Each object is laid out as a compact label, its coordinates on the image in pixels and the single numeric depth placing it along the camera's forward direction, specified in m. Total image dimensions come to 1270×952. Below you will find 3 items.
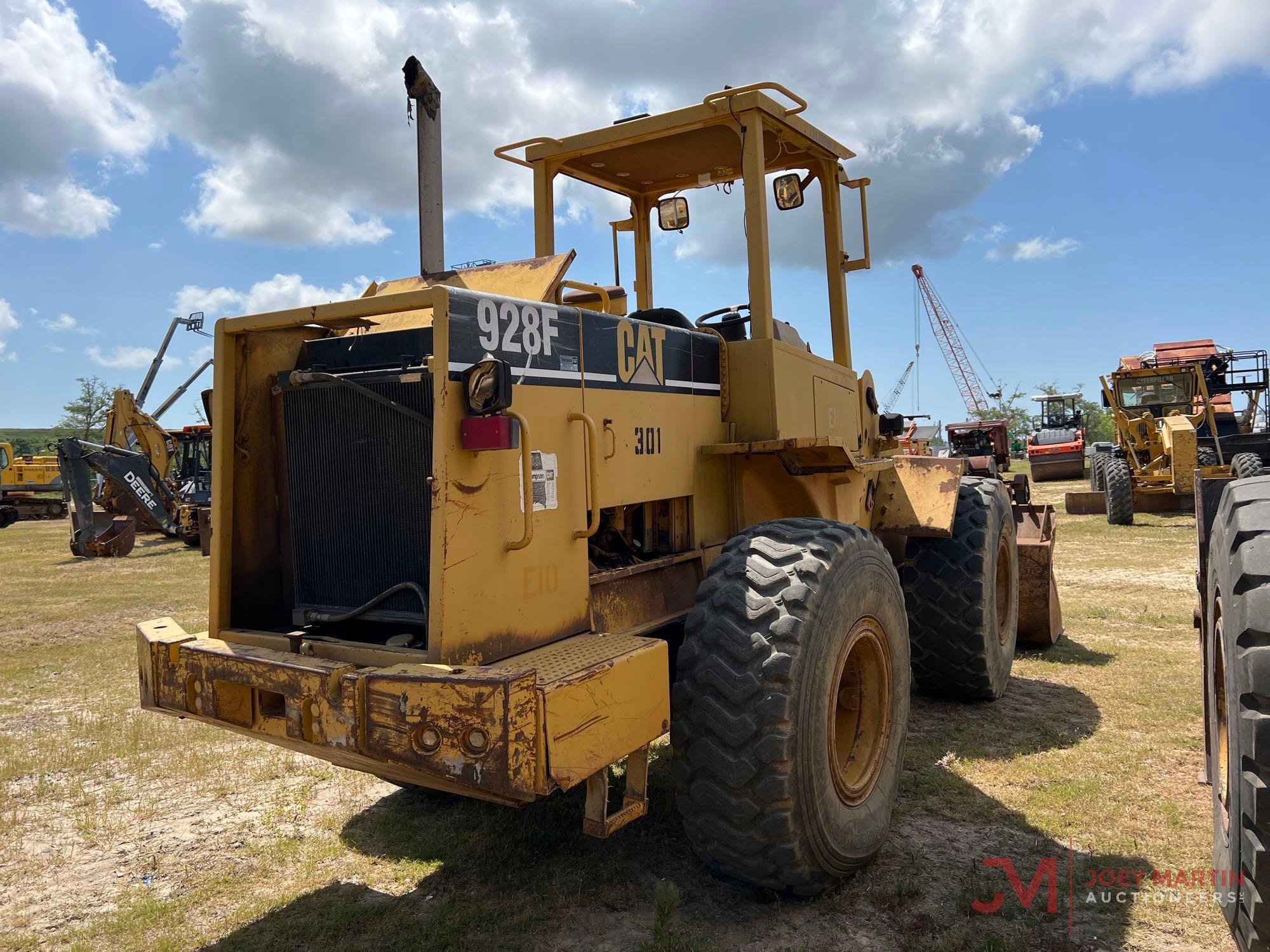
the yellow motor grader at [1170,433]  16.20
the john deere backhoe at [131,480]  18.23
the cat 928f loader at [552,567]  2.84
